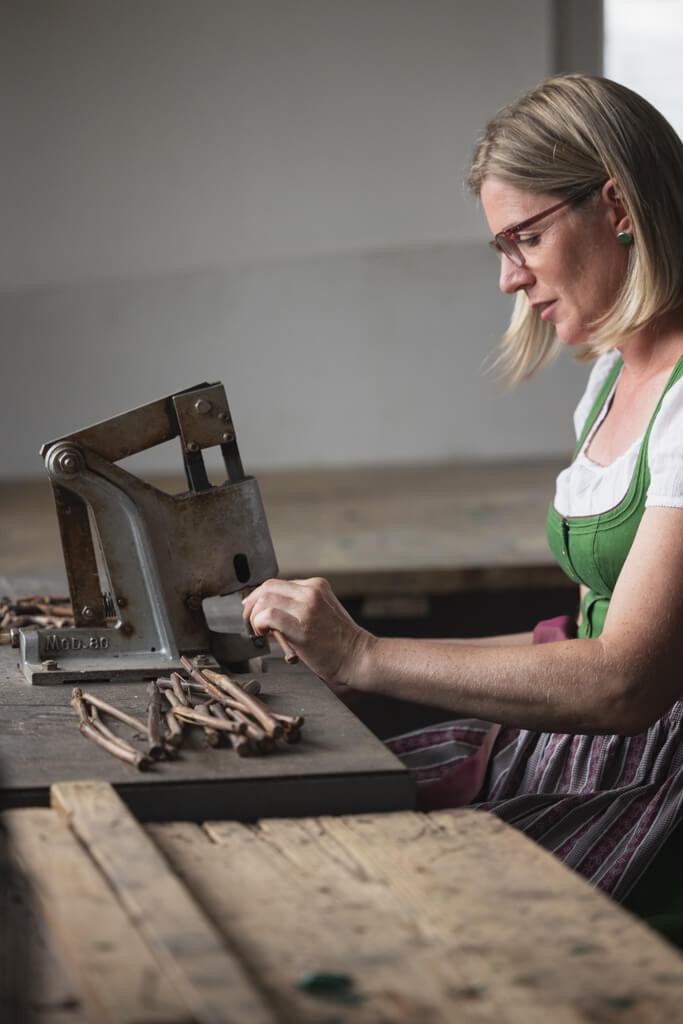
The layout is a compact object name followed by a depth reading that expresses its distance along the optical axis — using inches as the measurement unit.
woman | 62.2
